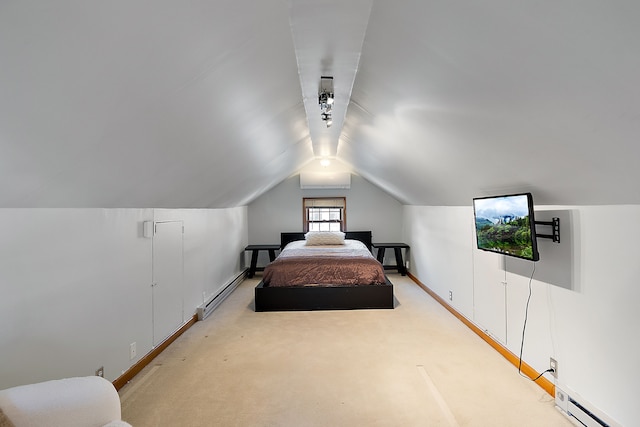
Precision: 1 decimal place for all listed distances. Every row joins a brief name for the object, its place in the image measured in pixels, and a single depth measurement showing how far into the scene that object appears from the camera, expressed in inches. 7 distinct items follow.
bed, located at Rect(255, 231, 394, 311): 167.6
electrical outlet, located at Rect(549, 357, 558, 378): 88.8
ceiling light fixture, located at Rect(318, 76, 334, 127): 90.7
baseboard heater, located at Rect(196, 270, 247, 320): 155.9
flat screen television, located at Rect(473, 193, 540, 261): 85.9
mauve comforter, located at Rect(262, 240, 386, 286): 172.9
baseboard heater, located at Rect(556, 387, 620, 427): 72.6
